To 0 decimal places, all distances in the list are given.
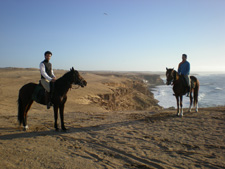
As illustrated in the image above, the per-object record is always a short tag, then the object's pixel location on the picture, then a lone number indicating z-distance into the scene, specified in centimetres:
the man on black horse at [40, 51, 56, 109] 609
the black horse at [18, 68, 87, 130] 624
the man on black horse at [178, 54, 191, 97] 941
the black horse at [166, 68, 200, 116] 884
